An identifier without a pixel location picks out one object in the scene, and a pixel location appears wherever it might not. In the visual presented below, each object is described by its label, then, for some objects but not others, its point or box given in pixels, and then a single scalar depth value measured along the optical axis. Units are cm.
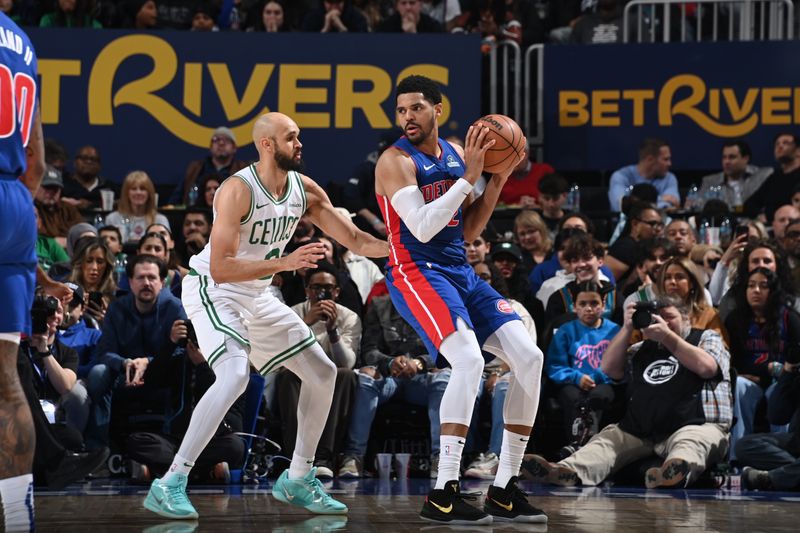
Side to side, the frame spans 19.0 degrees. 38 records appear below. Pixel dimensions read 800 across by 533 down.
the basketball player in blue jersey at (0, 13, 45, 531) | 844
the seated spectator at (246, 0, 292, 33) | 2496
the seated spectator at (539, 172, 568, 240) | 2089
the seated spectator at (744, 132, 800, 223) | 2186
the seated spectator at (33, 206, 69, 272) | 1941
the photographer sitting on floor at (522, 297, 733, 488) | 1480
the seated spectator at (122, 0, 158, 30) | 2505
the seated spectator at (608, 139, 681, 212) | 2238
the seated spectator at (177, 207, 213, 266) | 1923
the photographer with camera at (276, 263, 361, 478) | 1575
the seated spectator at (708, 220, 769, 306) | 1799
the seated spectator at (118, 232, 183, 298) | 1759
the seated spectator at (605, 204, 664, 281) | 1935
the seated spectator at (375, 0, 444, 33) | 2491
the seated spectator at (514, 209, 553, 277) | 1979
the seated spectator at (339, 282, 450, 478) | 1612
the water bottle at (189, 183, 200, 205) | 2133
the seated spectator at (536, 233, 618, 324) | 1718
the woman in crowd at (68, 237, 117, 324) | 1753
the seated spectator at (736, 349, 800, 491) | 1448
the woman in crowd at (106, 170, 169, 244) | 2042
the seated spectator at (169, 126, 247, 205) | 2201
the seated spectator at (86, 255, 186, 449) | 1552
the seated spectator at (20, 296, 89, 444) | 1455
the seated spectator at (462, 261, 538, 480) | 1572
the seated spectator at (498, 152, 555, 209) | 2248
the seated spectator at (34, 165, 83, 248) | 1993
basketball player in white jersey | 1114
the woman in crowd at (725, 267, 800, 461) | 1584
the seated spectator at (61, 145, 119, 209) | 2175
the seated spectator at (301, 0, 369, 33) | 2510
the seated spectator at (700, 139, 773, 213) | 2219
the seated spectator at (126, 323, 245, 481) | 1482
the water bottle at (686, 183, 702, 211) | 2200
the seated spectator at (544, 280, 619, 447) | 1586
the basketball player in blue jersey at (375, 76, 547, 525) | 1085
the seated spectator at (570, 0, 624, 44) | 2503
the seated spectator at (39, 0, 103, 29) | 2447
